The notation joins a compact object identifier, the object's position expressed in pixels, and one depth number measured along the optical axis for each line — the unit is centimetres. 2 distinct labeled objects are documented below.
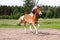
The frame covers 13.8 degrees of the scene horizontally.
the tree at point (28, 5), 7875
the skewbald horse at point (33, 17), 1809
